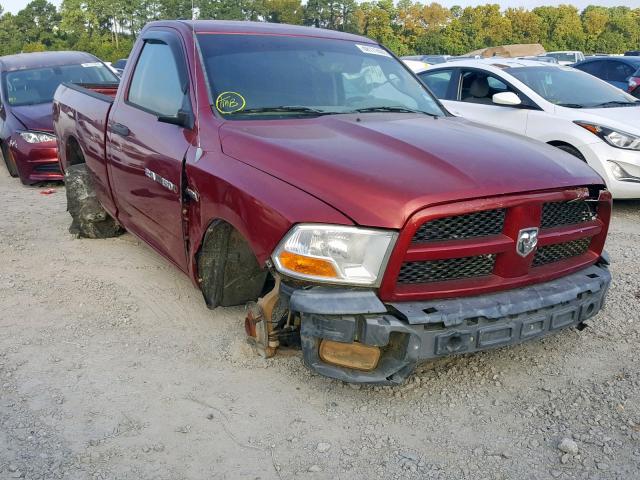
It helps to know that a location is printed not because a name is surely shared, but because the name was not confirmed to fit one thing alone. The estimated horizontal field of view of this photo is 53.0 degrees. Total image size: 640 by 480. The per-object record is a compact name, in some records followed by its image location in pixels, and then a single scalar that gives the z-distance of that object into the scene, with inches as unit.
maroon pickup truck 107.3
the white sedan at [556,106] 253.0
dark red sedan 321.7
